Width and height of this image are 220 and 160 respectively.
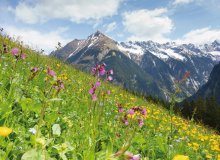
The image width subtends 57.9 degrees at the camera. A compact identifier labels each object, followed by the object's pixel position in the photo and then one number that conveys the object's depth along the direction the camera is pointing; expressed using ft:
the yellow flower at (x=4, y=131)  2.76
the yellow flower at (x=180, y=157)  2.72
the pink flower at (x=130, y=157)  3.26
